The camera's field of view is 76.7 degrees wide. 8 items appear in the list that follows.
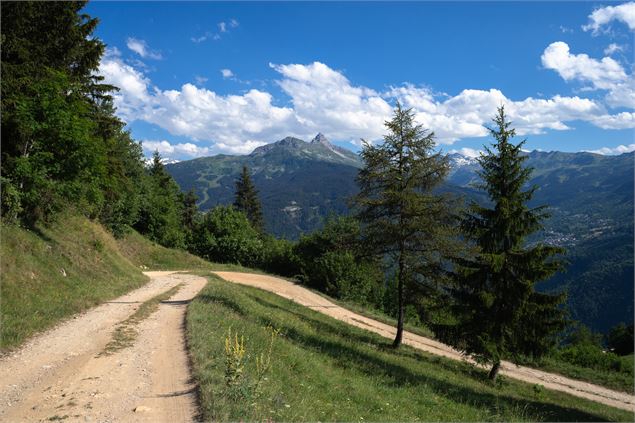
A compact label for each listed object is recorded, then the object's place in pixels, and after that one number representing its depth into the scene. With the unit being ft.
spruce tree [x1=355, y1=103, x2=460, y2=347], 62.23
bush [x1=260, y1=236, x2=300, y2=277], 158.20
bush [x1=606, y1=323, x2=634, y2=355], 238.07
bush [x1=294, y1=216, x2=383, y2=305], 128.67
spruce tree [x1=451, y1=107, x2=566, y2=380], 56.49
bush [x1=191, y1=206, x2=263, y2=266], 177.17
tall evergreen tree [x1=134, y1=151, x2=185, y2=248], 167.22
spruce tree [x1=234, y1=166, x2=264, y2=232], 256.52
